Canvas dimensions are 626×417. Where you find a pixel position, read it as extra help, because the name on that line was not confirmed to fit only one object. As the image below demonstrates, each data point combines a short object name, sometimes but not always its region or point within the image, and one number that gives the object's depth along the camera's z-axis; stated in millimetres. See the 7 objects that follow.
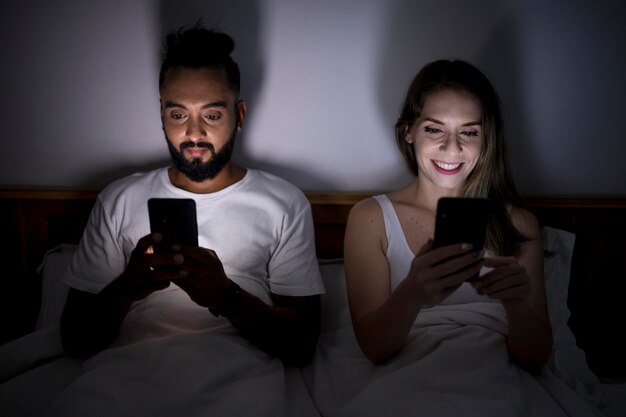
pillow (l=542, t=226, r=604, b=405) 1396
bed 1083
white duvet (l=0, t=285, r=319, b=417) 1059
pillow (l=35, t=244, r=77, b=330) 1519
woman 1191
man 1275
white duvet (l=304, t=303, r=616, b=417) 1073
